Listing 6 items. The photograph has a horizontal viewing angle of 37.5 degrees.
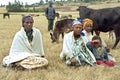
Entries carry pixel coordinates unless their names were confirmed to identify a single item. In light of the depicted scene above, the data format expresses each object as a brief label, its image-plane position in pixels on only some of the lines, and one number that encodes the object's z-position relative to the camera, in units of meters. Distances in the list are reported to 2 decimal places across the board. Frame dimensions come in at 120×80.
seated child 4.37
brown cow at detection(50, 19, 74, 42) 7.38
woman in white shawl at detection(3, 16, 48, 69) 4.01
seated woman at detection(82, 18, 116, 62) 4.72
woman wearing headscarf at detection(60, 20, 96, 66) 4.23
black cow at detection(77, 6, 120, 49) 6.26
